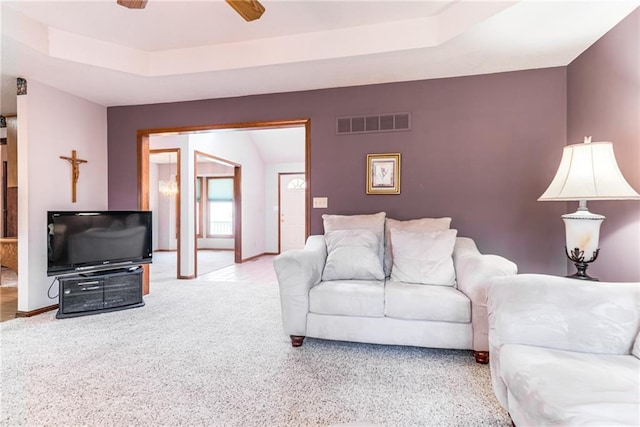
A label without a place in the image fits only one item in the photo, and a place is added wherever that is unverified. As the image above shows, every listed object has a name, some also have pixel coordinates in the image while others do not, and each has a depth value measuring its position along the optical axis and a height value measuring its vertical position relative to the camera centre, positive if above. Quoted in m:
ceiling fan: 1.69 +1.11
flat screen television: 3.14 -0.34
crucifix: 3.60 +0.41
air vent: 3.25 +0.88
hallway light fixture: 7.22 +0.49
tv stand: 3.16 -0.87
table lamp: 1.86 +0.11
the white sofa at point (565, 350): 1.04 -0.62
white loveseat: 2.21 -0.60
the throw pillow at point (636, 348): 1.34 -0.59
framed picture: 3.27 +0.36
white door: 7.65 -0.10
